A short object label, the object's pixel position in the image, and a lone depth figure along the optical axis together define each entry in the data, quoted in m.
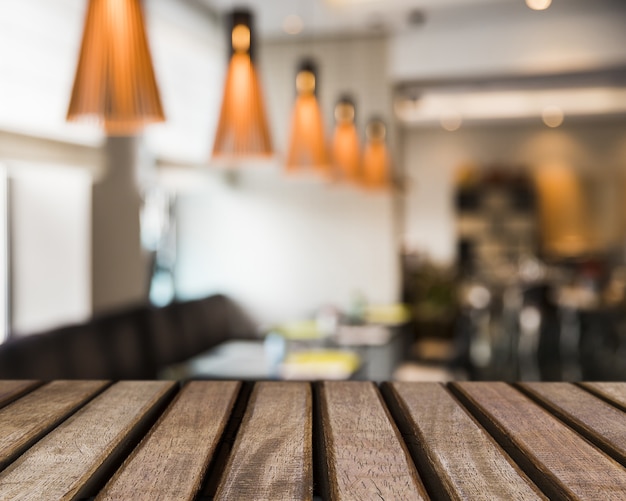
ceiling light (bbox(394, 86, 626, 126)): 10.06
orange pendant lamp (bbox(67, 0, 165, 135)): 1.69
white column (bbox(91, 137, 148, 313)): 4.45
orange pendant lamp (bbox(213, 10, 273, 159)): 2.62
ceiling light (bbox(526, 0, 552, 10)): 5.01
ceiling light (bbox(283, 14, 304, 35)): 5.96
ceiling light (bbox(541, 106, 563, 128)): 10.42
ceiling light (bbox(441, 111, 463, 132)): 10.79
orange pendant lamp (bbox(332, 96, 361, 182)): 4.69
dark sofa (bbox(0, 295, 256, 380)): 3.18
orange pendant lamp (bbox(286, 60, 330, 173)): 3.56
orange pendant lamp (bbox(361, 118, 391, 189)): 5.45
